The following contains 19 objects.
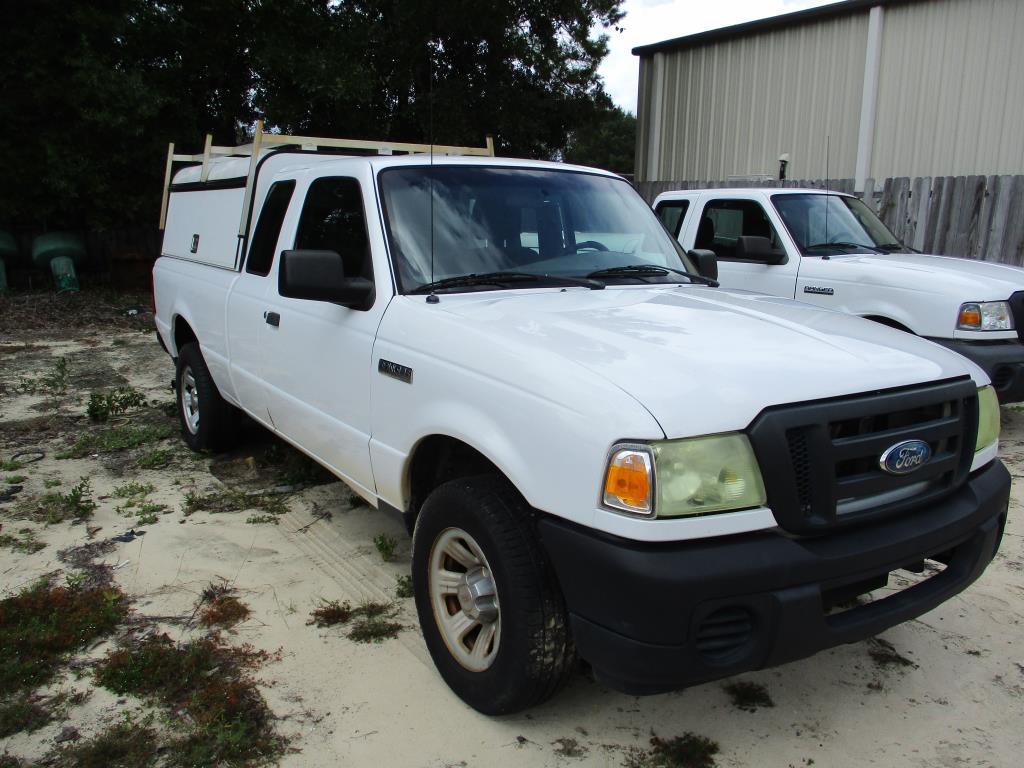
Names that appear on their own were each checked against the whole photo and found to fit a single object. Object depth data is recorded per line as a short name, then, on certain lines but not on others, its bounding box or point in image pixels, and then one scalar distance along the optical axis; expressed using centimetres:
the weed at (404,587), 390
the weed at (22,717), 288
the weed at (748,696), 307
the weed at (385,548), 425
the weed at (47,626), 321
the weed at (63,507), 479
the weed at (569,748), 280
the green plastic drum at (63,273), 1471
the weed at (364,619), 352
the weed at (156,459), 576
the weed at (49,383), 801
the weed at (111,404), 690
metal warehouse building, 1292
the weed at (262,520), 478
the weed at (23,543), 436
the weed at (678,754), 275
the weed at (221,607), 363
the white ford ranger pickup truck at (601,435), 233
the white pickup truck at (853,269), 599
